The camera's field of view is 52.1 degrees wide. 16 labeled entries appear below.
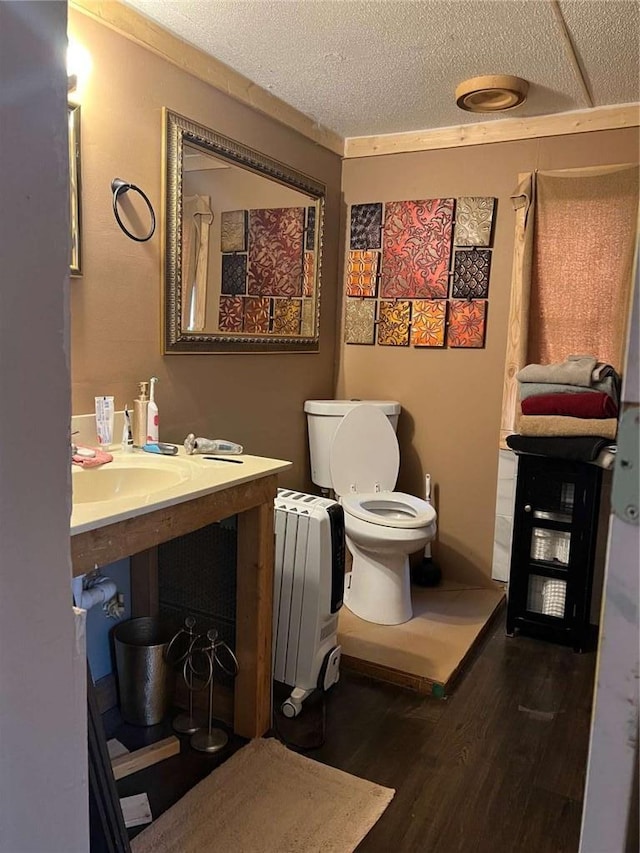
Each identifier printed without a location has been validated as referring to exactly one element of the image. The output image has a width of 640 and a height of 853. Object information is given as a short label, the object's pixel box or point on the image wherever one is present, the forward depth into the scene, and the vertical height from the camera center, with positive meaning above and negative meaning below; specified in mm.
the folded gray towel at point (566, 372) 2557 -50
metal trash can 2025 -1030
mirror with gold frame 2248 +397
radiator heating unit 2143 -798
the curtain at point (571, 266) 2697 +399
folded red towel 2521 -176
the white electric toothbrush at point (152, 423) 2107 -250
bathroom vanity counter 1525 -434
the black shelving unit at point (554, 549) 2584 -770
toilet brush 3188 -1055
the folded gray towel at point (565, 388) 2562 -114
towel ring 1989 +473
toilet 2627 -643
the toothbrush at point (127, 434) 2055 -282
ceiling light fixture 2412 +992
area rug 1597 -1195
